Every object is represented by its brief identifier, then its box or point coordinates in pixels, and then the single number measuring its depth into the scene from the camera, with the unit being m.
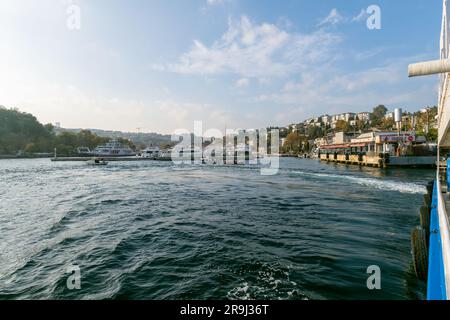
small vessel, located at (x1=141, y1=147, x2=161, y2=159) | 106.79
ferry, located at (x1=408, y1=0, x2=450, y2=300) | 2.93
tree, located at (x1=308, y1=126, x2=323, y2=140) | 185.29
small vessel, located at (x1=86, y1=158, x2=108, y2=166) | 71.06
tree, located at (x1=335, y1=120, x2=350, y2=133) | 147.21
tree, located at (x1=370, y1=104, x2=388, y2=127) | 150.50
